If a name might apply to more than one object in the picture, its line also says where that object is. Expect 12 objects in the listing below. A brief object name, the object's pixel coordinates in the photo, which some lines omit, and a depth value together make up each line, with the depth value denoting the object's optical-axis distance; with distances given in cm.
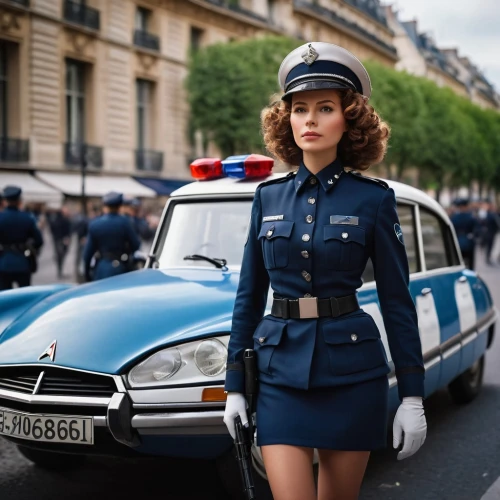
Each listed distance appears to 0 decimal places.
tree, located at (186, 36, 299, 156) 4106
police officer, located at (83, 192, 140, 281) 945
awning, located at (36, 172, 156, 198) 3406
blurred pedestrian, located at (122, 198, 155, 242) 2342
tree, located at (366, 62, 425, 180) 4866
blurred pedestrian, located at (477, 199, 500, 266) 2638
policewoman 270
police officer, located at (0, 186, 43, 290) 942
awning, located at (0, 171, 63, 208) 3250
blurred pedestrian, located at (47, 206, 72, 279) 2131
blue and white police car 393
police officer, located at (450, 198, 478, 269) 1466
